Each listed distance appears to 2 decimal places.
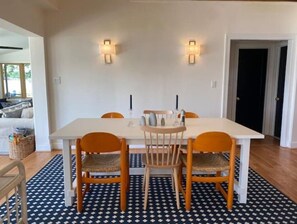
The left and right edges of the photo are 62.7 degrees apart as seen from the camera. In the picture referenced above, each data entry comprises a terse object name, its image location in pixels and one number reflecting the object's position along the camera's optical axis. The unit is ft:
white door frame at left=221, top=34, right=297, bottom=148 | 14.14
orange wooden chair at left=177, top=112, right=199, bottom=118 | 11.43
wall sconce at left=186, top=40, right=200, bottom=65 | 13.92
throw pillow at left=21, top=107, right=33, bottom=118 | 16.14
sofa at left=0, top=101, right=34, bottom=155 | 13.73
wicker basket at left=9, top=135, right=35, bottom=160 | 12.94
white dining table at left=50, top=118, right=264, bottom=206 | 7.80
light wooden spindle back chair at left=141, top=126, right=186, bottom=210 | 7.41
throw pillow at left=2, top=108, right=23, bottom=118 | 15.76
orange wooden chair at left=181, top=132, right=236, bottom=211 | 7.43
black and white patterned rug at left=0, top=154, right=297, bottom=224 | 7.40
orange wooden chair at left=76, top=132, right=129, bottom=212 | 7.31
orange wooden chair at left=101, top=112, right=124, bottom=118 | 11.18
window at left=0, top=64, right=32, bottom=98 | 29.22
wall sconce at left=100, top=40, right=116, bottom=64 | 13.70
